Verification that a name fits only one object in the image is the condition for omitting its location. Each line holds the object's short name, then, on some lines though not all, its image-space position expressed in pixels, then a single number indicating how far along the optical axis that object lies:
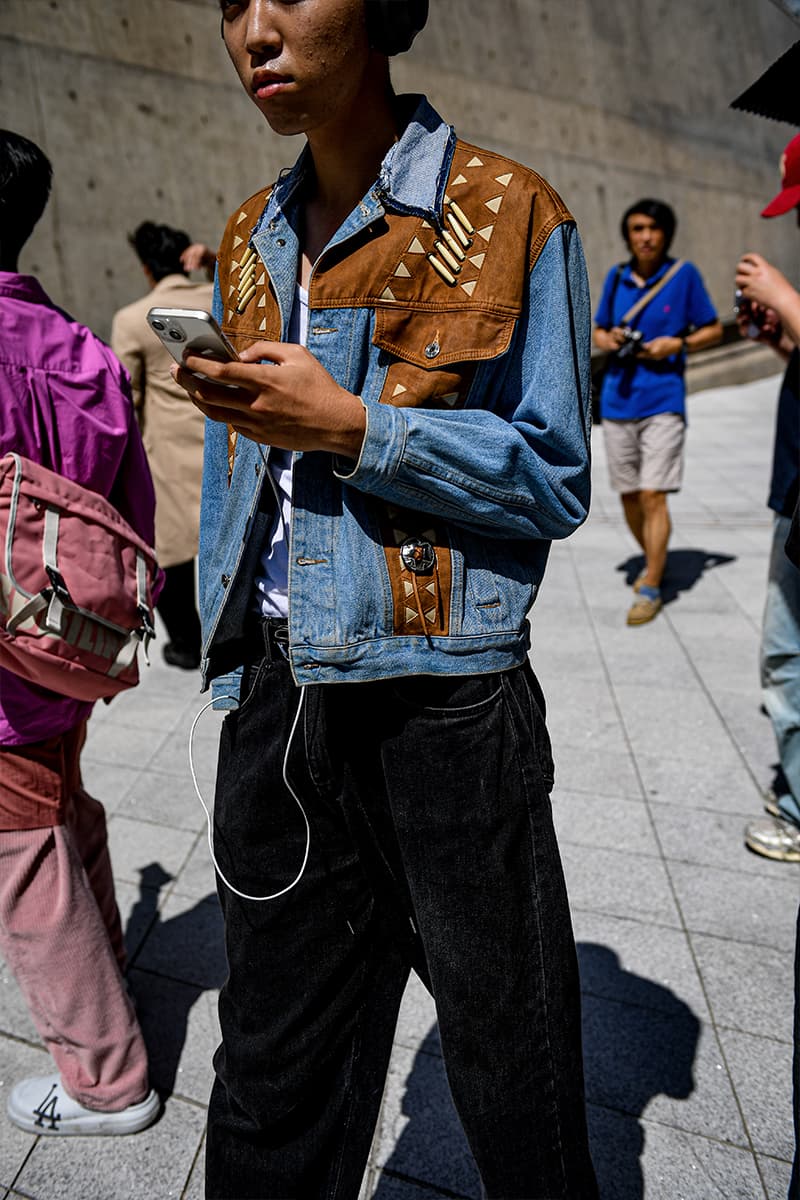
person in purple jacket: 1.70
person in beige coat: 3.94
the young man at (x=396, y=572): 1.12
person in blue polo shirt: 5.01
